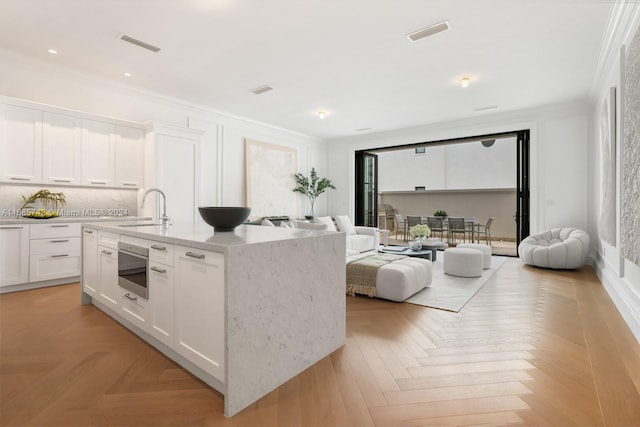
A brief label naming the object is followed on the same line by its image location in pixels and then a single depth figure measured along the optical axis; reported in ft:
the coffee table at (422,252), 16.92
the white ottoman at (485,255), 17.01
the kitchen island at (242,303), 5.25
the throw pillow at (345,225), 23.90
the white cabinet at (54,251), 12.57
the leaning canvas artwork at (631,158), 7.85
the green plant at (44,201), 13.02
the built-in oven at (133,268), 7.23
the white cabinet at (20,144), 12.23
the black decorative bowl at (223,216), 7.14
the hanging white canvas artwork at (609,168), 11.89
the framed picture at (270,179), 22.44
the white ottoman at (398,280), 11.06
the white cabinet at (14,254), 11.91
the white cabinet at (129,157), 15.31
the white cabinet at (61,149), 13.20
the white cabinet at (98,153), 14.26
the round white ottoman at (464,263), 14.80
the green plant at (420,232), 18.66
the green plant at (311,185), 25.87
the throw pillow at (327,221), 23.31
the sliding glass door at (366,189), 28.19
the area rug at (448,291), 10.94
